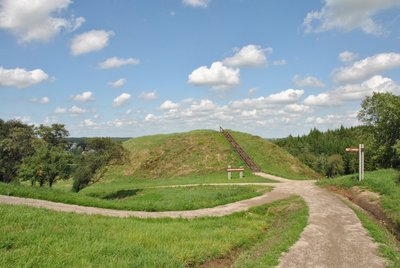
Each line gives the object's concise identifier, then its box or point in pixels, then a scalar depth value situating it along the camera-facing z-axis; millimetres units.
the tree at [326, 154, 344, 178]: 96188
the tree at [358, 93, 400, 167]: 47094
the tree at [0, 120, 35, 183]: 39875
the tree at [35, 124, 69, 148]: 41031
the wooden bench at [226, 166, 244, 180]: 34097
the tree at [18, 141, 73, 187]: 31141
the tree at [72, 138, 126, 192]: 33553
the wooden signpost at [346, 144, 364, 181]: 23531
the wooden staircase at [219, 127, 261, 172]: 41125
